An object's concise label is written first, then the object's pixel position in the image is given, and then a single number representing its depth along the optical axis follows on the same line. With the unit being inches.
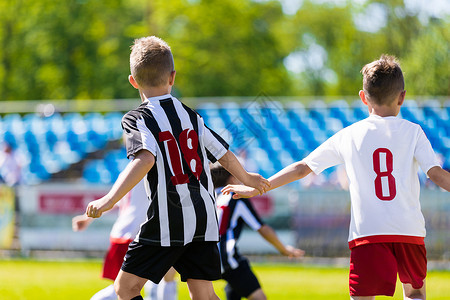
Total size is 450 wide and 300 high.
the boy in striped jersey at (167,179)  306.3
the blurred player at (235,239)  454.9
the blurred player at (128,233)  428.1
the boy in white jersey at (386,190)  313.9
